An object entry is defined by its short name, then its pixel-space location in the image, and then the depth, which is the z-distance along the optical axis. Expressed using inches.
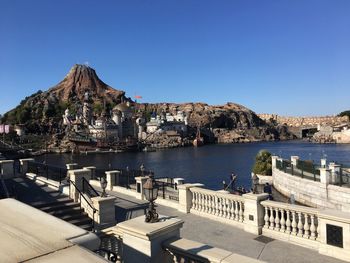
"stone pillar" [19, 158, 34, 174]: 824.9
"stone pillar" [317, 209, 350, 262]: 318.7
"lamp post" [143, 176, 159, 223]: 218.4
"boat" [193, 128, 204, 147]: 6651.1
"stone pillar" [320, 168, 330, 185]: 967.6
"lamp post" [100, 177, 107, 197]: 469.1
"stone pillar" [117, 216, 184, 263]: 194.1
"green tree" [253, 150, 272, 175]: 1652.3
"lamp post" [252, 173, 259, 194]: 449.3
